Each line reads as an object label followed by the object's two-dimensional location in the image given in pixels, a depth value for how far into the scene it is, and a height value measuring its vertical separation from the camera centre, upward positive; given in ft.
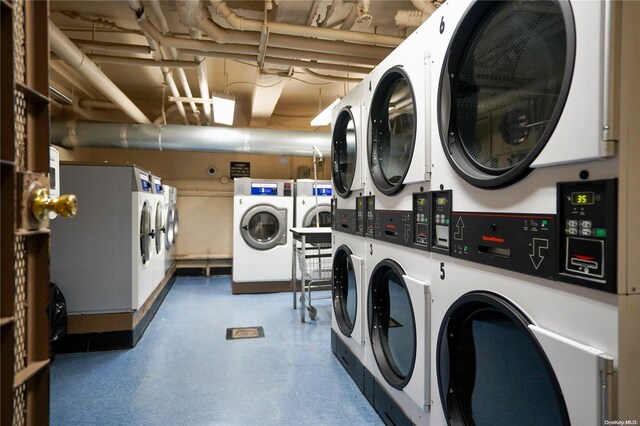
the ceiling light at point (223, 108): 11.98 +3.66
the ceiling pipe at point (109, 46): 9.80 +4.49
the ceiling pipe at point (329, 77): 11.51 +4.30
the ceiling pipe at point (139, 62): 10.32 +4.24
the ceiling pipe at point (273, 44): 8.65 +4.09
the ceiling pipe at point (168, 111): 18.03 +5.02
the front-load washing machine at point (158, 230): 12.23 -0.82
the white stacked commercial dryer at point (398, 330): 5.01 -2.10
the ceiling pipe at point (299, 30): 7.89 +4.19
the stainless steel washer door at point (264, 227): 15.79 -0.85
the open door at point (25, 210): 2.42 -0.01
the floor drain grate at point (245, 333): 10.83 -3.84
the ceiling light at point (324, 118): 13.21 +3.56
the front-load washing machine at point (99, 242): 9.21 -0.89
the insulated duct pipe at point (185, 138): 14.96 +3.03
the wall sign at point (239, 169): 20.21 +2.19
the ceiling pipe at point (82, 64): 8.27 +3.84
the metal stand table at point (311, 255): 11.36 -1.70
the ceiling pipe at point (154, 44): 7.68 +4.30
